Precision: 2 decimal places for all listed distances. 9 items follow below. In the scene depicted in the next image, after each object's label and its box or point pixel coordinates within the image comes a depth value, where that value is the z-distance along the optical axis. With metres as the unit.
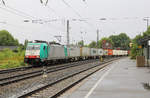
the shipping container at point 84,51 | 47.84
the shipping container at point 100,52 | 63.74
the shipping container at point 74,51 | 40.06
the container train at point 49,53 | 26.72
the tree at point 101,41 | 140.75
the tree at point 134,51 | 45.88
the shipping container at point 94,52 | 56.97
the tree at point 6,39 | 119.50
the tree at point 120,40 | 150.25
